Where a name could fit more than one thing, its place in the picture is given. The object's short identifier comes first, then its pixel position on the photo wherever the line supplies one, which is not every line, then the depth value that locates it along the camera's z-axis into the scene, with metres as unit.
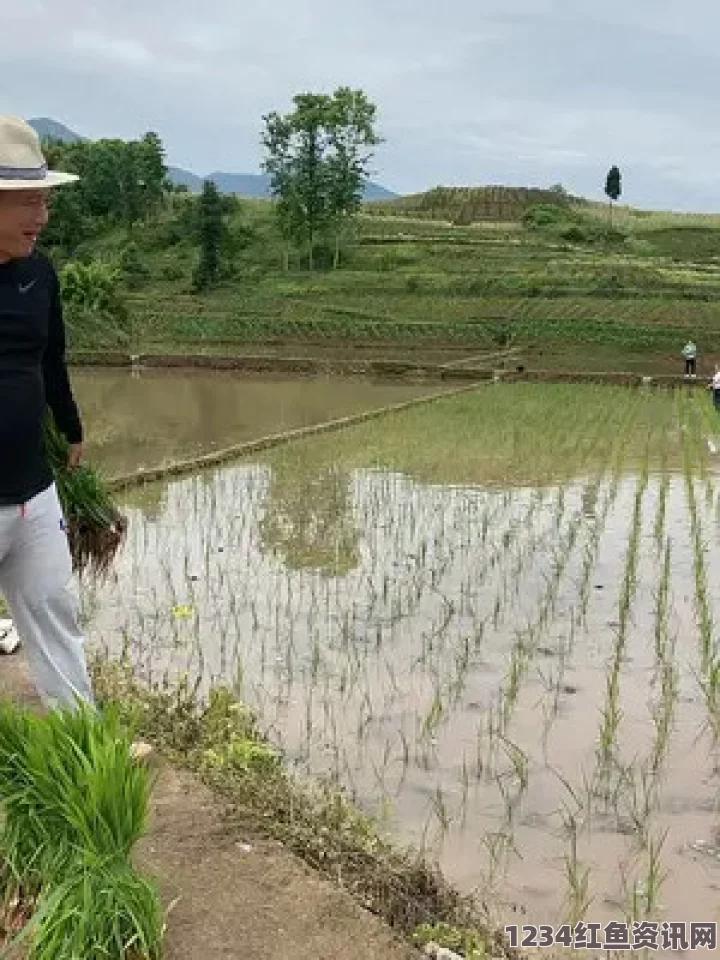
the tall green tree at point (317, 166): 40.31
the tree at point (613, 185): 54.28
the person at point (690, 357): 22.17
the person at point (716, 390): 13.45
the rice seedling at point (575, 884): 2.90
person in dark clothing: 2.48
